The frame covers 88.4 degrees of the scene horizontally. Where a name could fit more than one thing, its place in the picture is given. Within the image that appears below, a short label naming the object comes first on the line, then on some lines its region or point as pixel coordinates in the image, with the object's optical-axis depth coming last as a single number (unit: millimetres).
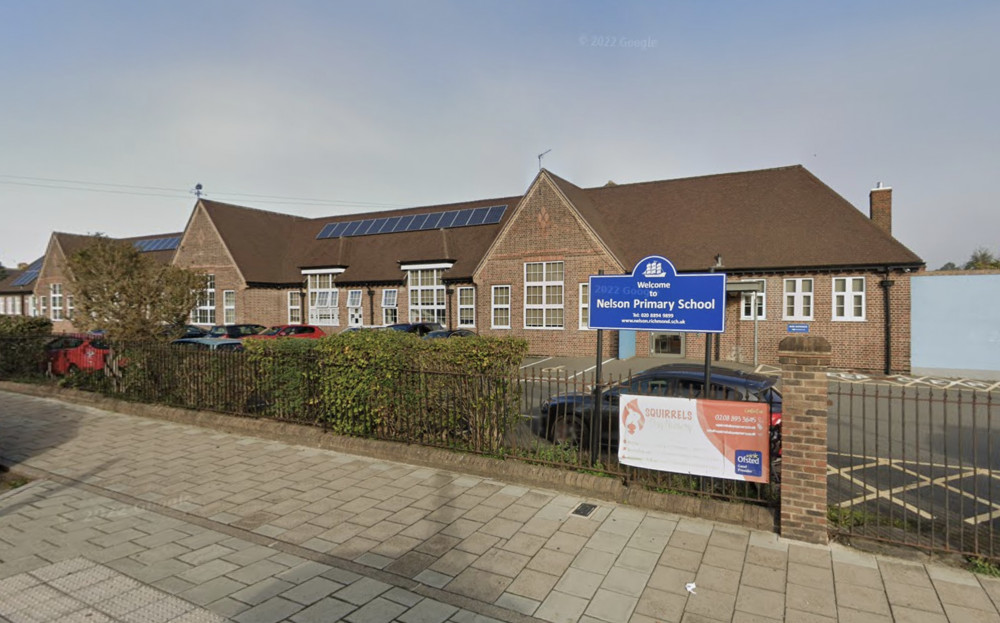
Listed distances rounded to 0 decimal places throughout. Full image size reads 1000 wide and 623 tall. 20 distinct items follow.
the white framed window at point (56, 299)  42009
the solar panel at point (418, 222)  31828
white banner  5797
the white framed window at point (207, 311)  33094
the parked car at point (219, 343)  14942
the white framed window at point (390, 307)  29562
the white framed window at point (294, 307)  33250
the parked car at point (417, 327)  22703
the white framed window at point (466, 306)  27162
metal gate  5316
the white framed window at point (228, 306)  32656
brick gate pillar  5320
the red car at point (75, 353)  13188
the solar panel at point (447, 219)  30703
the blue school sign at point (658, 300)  6449
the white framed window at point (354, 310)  30491
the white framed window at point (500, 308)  25094
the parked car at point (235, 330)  23759
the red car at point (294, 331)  23297
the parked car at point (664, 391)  7738
